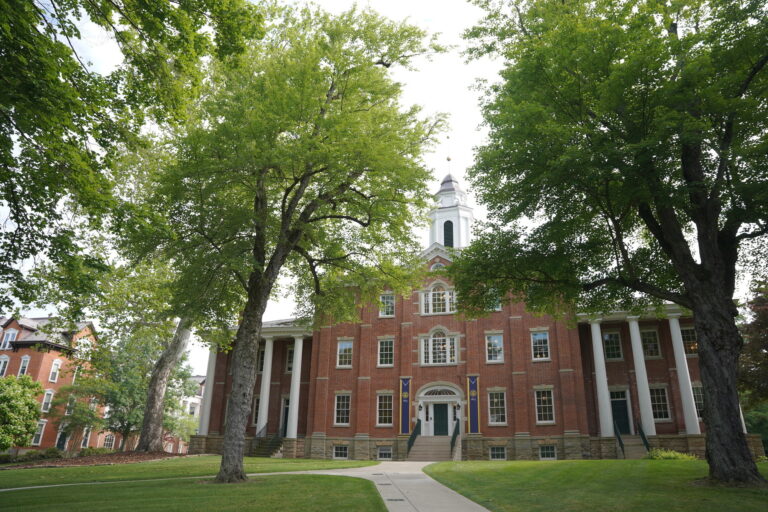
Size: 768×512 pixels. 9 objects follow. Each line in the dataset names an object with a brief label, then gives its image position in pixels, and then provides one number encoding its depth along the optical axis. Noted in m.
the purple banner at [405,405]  27.84
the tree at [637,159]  10.74
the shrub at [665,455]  20.31
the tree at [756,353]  24.64
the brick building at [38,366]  42.34
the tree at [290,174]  13.62
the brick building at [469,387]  25.61
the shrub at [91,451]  35.32
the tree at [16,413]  30.06
